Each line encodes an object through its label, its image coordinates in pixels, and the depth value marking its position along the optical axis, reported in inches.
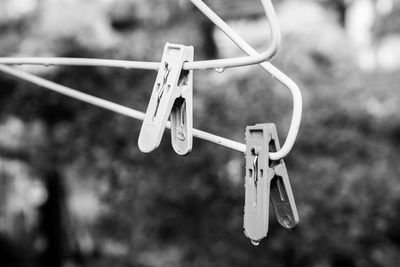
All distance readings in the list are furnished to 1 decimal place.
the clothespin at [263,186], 22.4
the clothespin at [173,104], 22.5
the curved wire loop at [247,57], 21.0
